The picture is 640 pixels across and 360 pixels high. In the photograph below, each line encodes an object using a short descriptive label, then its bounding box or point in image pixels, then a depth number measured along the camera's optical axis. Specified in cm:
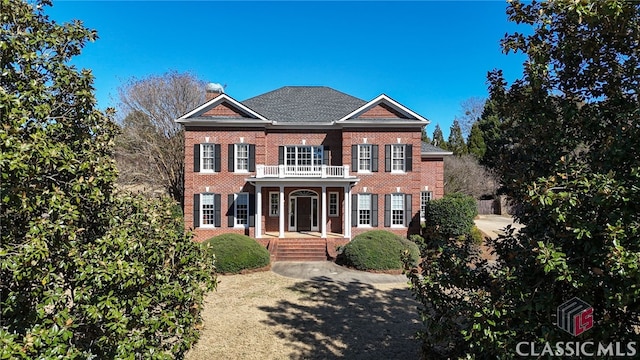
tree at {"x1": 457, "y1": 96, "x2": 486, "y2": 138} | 4566
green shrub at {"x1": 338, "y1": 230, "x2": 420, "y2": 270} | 1443
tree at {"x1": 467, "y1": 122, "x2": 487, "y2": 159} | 4056
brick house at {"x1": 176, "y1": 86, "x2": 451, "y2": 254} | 1853
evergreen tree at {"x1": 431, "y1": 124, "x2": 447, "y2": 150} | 7399
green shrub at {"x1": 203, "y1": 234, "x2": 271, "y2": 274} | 1364
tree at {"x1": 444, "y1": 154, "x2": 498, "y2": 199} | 3369
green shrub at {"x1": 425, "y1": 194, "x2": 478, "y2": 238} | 1859
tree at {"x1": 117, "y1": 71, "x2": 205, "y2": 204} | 2397
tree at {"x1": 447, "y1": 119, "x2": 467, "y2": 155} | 4262
